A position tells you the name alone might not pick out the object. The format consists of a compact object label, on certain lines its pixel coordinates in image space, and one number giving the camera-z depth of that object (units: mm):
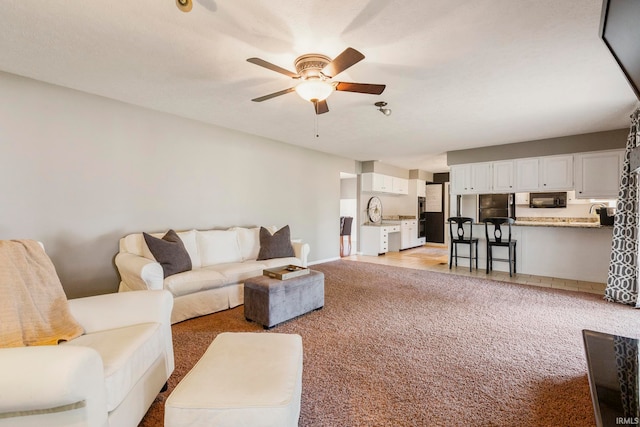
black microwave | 5406
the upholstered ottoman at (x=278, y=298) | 2828
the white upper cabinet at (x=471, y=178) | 5668
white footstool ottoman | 1148
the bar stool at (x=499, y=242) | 5043
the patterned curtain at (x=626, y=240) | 3635
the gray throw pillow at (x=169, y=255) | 3107
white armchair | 999
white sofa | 2864
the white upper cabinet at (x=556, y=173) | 4875
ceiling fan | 2277
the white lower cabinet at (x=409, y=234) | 8102
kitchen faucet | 5076
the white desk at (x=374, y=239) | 7258
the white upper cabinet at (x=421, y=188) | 8883
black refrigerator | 6199
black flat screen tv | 1246
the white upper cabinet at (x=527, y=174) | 5168
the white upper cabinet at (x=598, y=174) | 4488
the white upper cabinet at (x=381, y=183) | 7262
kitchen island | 4652
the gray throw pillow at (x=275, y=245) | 4137
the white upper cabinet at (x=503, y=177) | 5410
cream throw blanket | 1446
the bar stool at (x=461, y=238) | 5516
